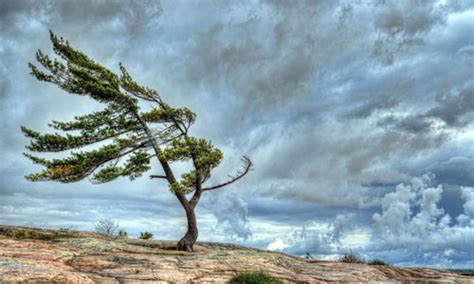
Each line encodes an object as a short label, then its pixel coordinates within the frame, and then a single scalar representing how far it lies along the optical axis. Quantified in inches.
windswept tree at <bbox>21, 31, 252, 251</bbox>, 1137.4
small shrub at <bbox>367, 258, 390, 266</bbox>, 1109.6
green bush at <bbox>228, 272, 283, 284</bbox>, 673.0
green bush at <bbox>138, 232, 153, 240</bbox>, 1339.8
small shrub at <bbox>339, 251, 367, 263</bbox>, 1149.2
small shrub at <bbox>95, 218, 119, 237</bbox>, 1654.8
